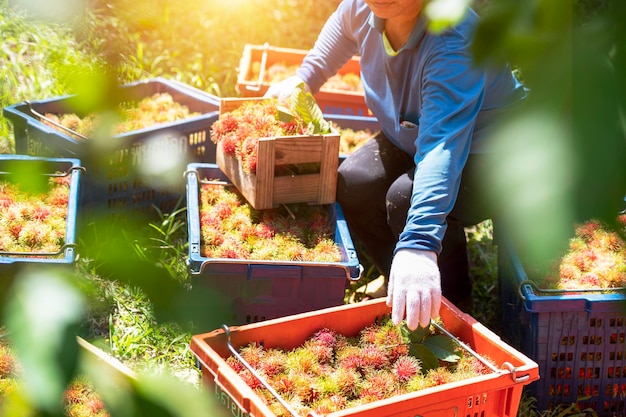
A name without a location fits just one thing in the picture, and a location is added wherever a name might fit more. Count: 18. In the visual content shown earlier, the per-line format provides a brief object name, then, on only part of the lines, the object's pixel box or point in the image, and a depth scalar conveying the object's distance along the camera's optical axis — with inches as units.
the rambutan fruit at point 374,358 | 81.4
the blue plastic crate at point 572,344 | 86.0
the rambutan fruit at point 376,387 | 75.8
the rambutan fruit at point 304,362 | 79.5
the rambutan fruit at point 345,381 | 77.2
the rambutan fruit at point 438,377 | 77.5
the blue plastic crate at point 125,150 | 113.4
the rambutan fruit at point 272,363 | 78.7
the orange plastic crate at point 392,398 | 69.9
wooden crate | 97.4
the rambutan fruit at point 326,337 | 83.3
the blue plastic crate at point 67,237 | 77.0
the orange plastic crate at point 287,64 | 139.3
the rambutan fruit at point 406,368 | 78.9
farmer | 78.7
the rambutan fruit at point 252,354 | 79.3
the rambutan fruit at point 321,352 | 81.7
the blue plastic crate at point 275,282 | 88.8
